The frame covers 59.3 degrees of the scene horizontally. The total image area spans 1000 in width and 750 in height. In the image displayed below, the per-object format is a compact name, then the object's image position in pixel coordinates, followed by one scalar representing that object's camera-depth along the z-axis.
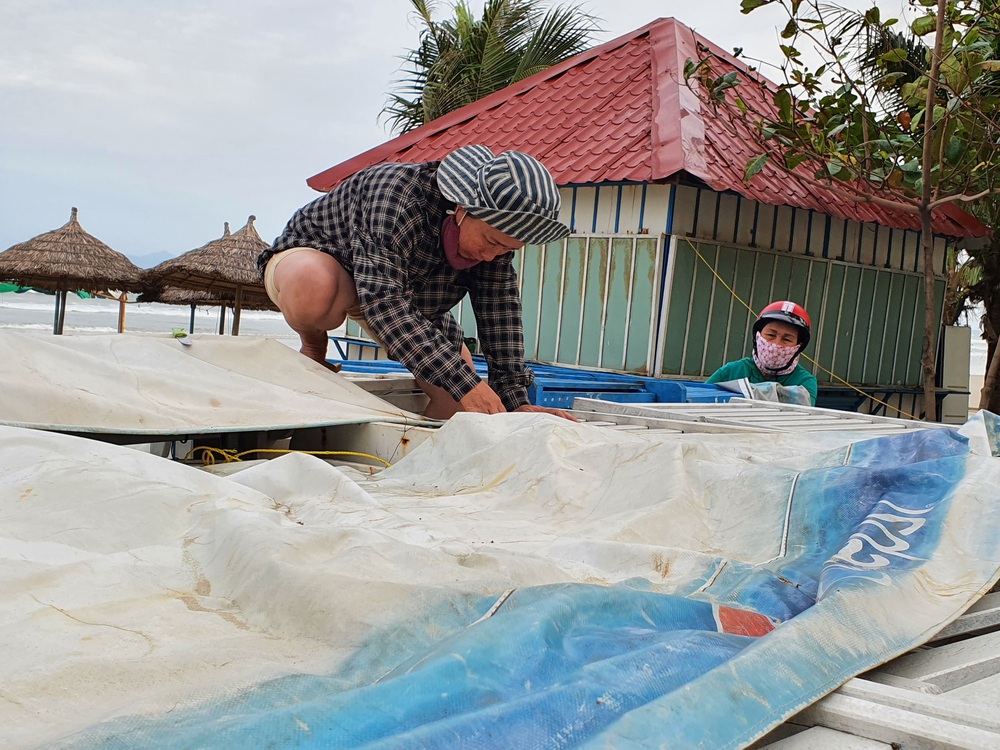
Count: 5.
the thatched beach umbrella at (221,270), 13.66
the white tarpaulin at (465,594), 0.94
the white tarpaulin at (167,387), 2.51
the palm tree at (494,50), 12.88
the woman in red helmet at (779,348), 5.45
